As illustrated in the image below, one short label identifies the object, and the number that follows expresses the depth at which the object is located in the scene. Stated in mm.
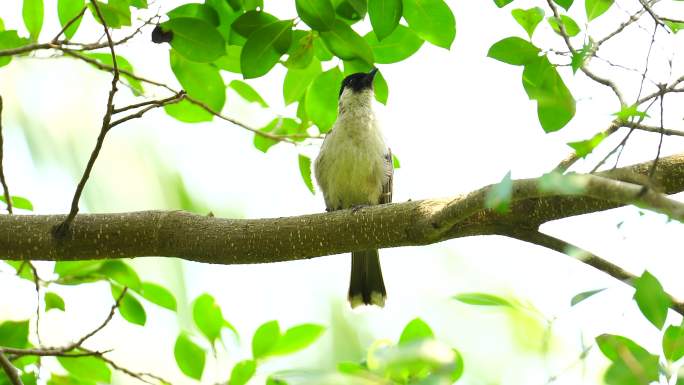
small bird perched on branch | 10336
